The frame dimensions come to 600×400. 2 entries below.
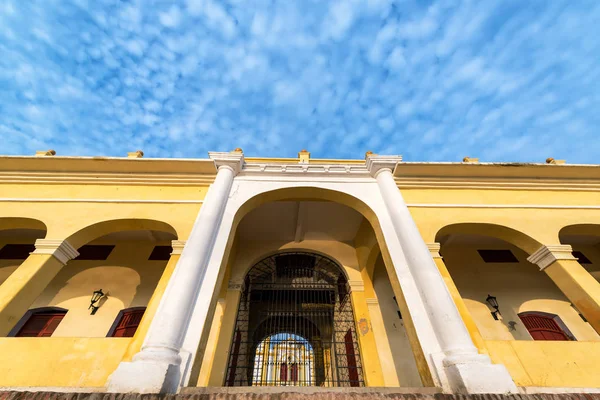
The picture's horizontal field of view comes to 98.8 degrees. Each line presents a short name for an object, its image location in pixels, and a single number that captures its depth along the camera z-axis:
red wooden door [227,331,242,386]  6.11
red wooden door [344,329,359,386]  6.13
